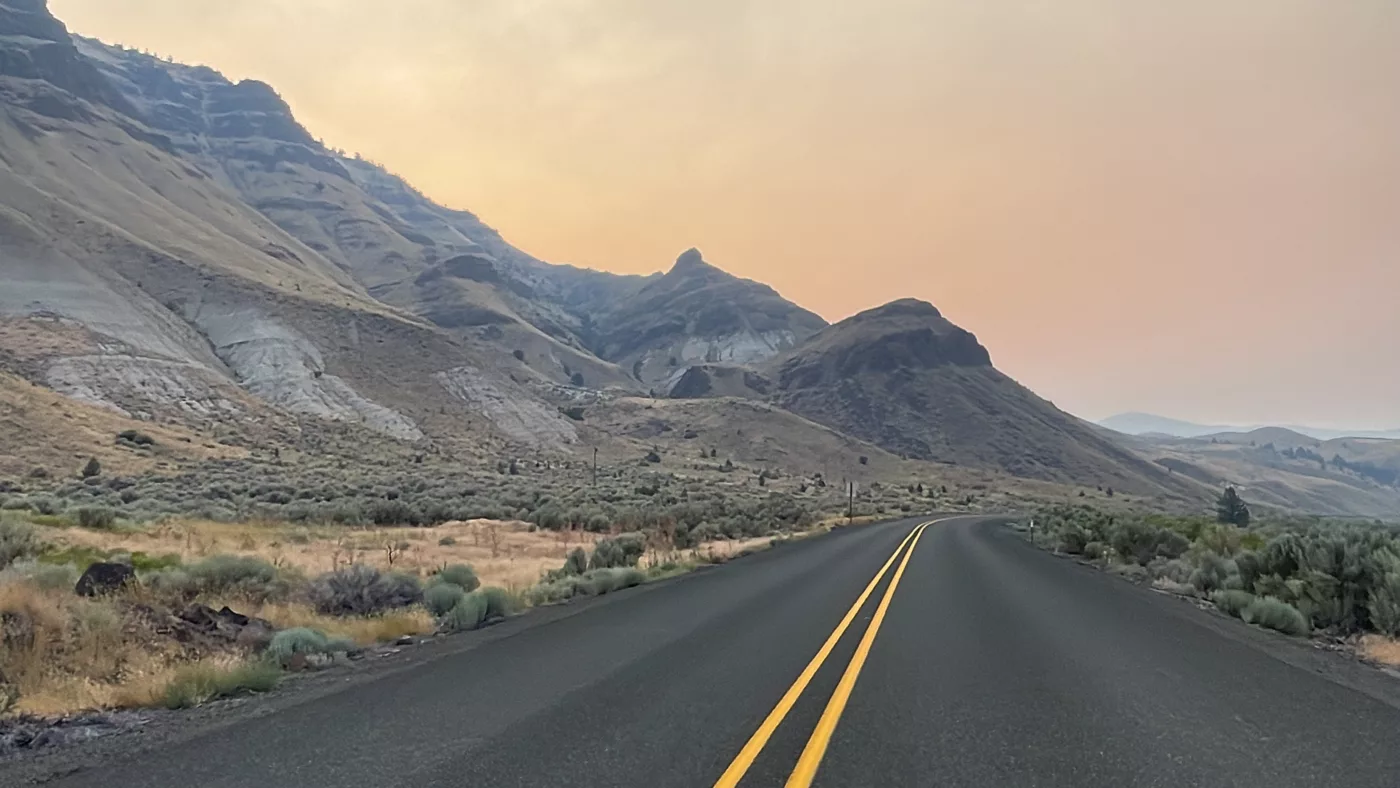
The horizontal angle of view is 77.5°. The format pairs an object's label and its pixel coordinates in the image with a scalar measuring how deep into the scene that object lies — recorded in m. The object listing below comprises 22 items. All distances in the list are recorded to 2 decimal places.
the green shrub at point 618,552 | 21.25
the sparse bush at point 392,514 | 35.00
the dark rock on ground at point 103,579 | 10.80
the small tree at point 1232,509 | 57.52
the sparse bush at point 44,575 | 11.02
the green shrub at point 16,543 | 15.55
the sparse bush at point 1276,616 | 11.96
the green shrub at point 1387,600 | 11.09
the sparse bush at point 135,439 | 51.78
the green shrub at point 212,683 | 7.47
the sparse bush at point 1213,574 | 16.77
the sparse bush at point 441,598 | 13.02
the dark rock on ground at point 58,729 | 6.13
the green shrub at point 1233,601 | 13.72
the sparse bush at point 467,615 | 11.99
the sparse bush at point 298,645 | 9.12
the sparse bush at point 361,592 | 13.17
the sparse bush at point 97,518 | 25.50
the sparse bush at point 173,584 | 11.84
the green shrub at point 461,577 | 16.03
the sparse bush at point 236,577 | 13.00
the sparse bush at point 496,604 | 12.93
